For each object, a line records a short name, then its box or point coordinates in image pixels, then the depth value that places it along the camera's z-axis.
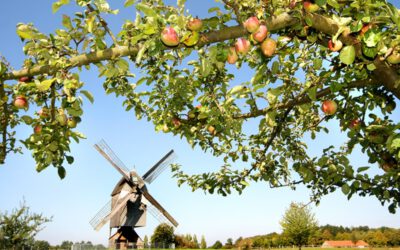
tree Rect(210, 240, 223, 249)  117.12
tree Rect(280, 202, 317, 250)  60.12
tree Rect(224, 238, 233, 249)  109.51
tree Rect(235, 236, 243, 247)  117.97
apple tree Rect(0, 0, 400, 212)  3.13
